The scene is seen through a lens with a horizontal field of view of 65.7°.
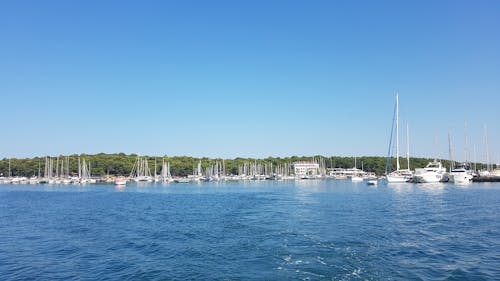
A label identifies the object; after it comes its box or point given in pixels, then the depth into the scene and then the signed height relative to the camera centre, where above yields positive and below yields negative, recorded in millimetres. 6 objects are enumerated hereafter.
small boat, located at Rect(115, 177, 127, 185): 134500 -3900
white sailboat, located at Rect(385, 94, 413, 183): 124562 -3445
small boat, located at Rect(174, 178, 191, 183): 170875 -5175
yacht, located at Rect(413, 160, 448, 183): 117375 -3726
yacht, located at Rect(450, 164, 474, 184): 112438 -3975
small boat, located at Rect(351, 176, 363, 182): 155812 -5608
